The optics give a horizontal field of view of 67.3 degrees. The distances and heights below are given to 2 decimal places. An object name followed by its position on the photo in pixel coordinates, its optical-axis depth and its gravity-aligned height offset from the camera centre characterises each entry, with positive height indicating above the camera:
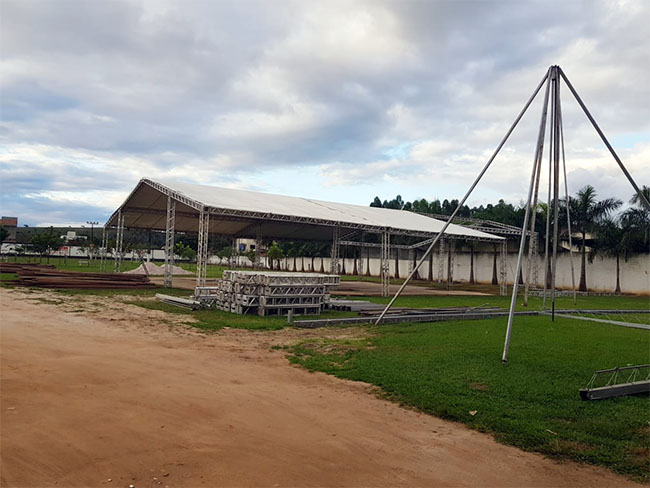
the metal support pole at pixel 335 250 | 33.56 +0.69
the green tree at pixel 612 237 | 38.05 +2.37
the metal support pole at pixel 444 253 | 43.66 +1.02
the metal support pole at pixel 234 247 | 39.75 +0.89
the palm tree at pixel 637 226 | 36.31 +3.21
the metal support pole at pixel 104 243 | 37.51 +0.80
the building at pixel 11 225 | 95.87 +5.71
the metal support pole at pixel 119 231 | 35.45 +1.68
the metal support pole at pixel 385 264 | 29.53 -0.17
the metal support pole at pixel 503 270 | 34.72 -0.44
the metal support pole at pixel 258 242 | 36.78 +1.24
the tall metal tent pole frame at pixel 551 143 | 10.70 +2.98
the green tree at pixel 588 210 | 38.28 +4.52
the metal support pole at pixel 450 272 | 40.21 -0.77
